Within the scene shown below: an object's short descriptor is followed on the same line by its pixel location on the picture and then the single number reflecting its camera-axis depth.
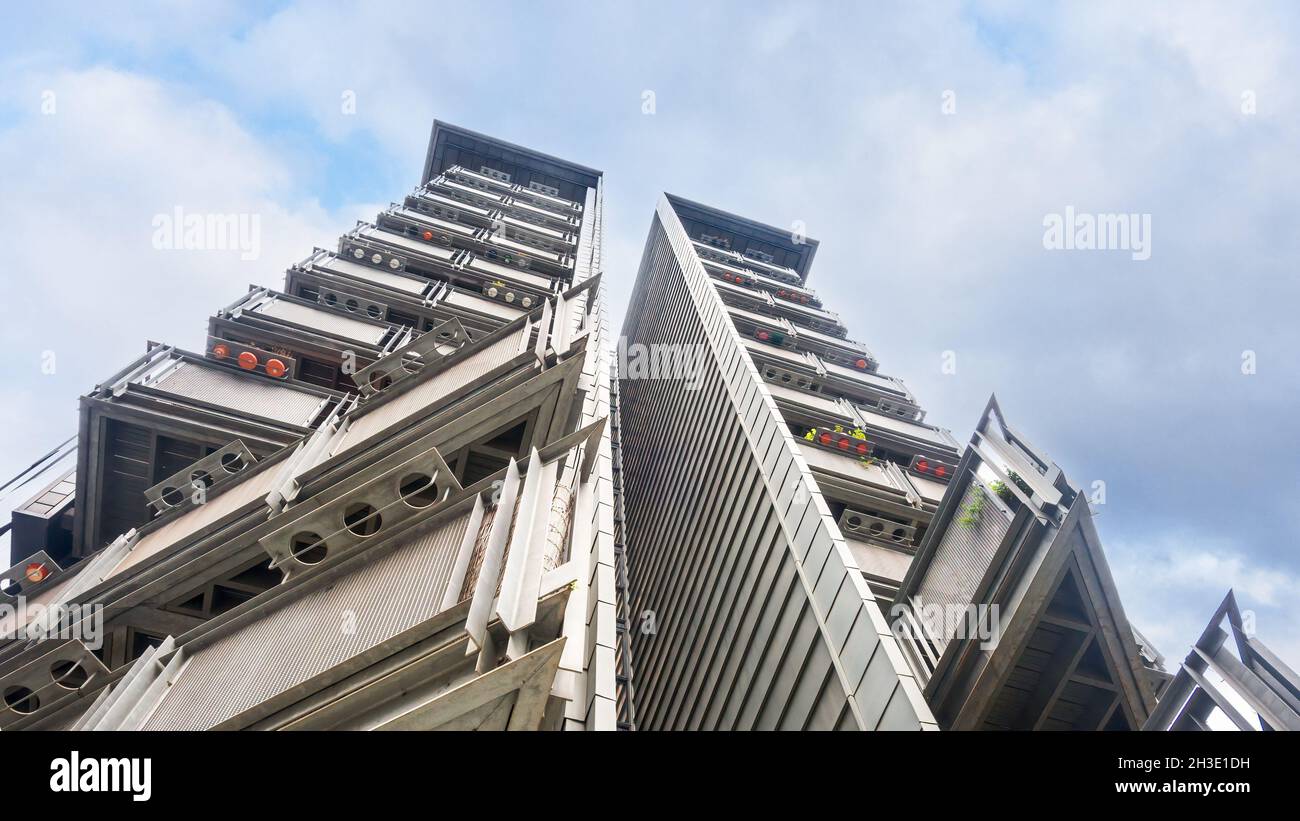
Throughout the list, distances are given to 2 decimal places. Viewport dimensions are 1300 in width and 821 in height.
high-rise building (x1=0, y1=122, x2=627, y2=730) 4.54
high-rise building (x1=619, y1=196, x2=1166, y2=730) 8.58
